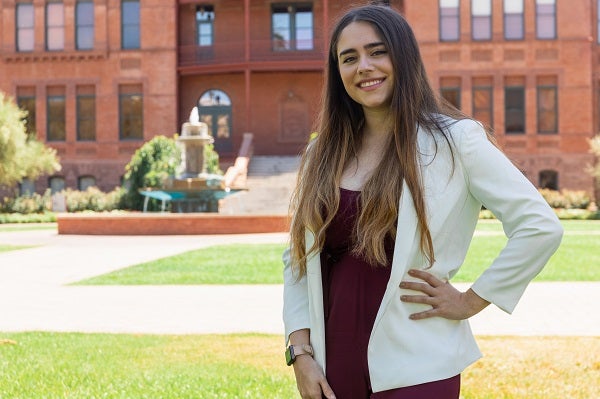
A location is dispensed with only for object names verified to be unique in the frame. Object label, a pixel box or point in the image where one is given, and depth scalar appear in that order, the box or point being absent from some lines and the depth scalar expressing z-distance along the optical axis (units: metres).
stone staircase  29.19
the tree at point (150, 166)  30.41
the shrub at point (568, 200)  32.59
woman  2.47
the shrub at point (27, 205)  34.44
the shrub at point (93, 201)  32.56
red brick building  36.91
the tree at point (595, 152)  33.19
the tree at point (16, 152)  32.47
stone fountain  24.92
